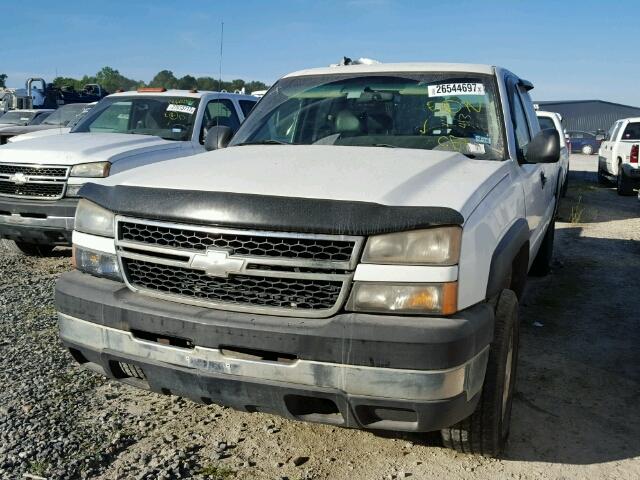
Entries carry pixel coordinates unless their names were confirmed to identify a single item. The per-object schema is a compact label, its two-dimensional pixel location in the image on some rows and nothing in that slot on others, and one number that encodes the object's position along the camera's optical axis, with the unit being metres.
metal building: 64.25
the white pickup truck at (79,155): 6.25
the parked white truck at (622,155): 13.73
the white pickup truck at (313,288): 2.33
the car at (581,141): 33.88
